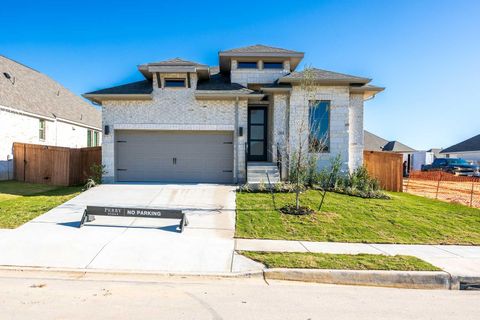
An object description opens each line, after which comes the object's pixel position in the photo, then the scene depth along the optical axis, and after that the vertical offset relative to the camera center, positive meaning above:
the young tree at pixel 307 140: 12.58 +0.77
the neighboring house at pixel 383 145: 30.00 +1.23
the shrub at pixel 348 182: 12.00 -1.16
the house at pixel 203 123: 13.38 +1.50
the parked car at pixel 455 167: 29.08 -1.06
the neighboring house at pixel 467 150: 38.19 +0.94
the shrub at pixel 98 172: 13.35 -0.87
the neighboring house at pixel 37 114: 15.46 +2.53
